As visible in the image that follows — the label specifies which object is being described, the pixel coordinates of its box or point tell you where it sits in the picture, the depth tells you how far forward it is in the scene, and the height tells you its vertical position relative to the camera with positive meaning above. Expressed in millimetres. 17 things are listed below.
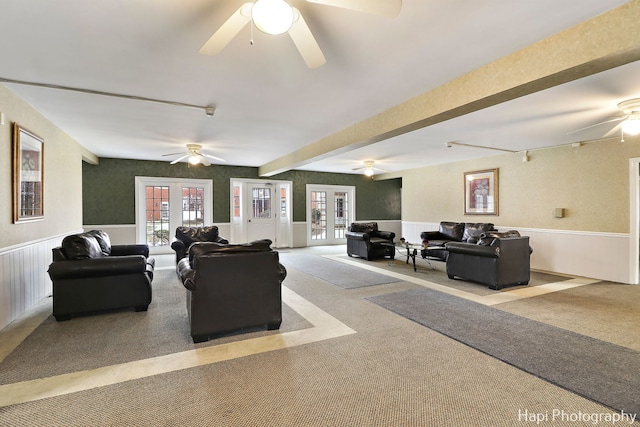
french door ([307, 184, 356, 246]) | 10039 -1
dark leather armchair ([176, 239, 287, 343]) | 2811 -715
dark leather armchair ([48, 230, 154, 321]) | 3246 -738
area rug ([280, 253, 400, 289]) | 5047 -1134
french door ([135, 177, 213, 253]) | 7859 +177
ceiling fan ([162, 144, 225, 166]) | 5807 +1157
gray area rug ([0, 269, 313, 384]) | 2363 -1165
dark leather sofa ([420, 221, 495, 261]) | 6477 -504
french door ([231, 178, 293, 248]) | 8930 +69
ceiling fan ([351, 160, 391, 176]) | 7691 +1192
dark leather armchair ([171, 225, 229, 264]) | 6038 -452
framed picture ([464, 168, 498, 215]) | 7062 +478
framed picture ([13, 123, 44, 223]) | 3338 +467
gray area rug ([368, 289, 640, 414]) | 2074 -1184
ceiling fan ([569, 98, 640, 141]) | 3408 +1116
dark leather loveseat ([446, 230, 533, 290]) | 4570 -747
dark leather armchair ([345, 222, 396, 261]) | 7191 -697
